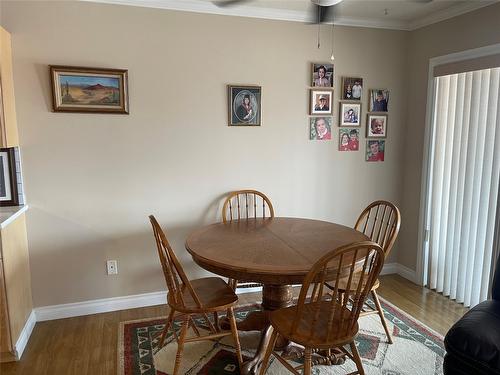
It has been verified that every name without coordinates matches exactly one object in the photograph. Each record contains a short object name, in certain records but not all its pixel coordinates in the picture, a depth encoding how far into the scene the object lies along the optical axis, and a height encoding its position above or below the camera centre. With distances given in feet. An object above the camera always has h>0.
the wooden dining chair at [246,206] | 10.33 -2.12
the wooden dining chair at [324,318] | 5.47 -3.10
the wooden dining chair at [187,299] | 6.67 -3.21
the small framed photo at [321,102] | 10.91 +0.89
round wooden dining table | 6.08 -2.23
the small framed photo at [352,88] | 11.17 +1.34
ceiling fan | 6.37 +2.18
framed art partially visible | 8.62 -1.07
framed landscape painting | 8.80 +1.05
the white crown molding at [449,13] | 9.30 +3.22
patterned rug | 7.29 -4.66
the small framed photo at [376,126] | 11.60 +0.19
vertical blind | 9.18 -1.37
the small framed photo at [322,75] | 10.82 +1.69
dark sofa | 5.25 -3.12
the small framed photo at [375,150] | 11.77 -0.57
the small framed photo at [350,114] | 11.27 +0.56
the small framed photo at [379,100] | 11.55 +1.01
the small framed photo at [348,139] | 11.42 -0.21
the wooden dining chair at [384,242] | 7.64 -2.34
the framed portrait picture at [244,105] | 10.19 +0.76
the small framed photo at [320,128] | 11.07 +0.13
